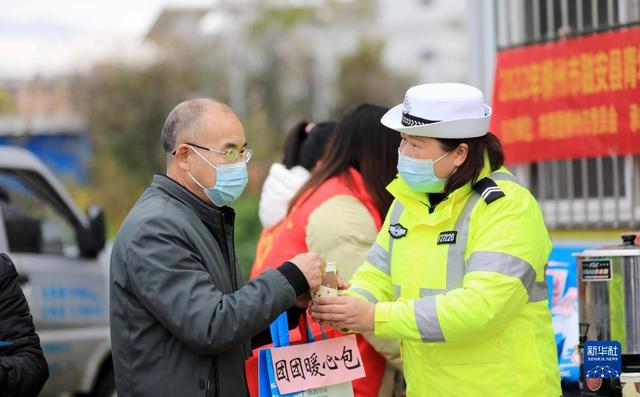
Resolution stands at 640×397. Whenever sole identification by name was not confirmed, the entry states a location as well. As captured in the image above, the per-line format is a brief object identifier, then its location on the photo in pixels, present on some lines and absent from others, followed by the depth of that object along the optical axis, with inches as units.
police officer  234.2
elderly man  228.0
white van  557.8
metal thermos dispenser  277.5
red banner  403.5
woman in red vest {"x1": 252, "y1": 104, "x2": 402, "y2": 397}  316.2
